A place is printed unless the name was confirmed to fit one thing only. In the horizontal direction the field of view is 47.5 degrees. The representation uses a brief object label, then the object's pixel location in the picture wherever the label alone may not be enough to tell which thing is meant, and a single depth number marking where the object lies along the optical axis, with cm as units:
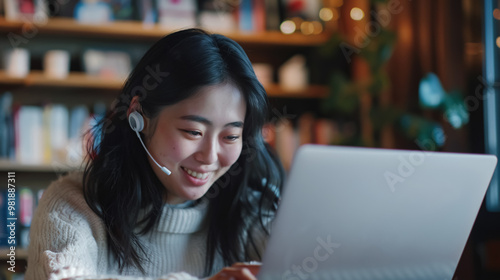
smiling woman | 107
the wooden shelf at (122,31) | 259
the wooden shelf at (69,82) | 254
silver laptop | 74
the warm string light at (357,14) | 279
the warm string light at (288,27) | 291
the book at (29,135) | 252
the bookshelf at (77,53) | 256
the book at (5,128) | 249
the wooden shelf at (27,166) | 250
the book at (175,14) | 273
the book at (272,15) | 289
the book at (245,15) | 281
